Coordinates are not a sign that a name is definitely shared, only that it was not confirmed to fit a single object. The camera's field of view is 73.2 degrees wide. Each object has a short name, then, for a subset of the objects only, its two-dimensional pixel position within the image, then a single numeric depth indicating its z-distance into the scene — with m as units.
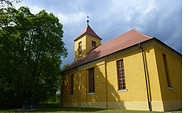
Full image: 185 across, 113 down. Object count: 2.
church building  10.39
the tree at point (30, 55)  15.85
